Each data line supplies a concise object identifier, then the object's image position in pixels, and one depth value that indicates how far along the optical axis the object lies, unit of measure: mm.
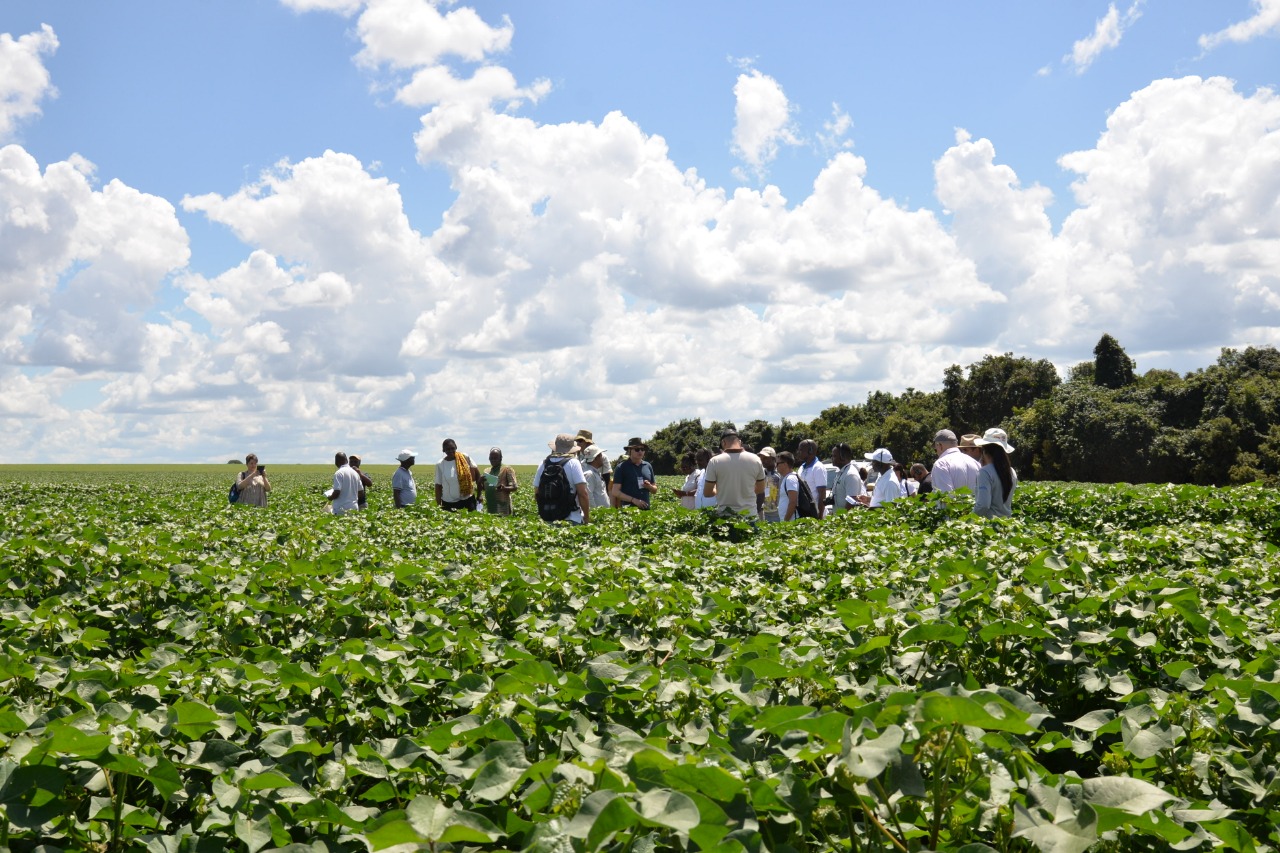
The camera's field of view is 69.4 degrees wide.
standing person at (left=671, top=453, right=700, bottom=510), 16094
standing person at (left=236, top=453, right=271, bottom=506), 16906
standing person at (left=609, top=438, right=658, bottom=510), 14109
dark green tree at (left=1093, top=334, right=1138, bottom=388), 64125
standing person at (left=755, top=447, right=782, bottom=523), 15203
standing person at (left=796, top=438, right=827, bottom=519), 13883
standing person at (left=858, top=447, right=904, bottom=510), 13070
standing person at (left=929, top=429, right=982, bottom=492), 10797
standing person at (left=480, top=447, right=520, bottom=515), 15875
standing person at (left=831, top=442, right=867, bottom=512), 13766
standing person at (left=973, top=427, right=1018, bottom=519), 9531
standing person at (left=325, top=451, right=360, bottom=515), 15336
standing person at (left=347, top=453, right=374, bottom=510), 16206
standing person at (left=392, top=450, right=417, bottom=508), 16219
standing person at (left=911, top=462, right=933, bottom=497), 14445
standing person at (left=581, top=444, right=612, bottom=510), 14305
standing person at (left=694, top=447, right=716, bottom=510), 12531
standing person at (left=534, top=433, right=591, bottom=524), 11641
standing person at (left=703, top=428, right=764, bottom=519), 11562
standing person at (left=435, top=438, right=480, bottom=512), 14844
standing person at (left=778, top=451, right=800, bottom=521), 12297
